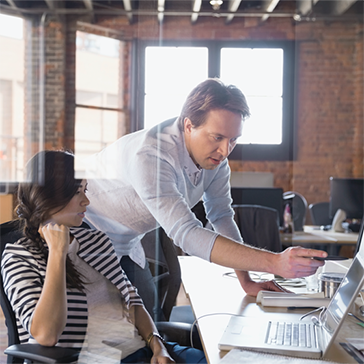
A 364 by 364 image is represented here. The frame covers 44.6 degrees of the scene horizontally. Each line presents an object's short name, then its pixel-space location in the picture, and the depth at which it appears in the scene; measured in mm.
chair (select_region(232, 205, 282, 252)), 2387
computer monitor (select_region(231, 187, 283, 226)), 2816
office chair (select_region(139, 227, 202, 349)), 1604
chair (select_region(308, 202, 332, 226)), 4156
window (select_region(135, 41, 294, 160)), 4723
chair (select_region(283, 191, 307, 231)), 3559
